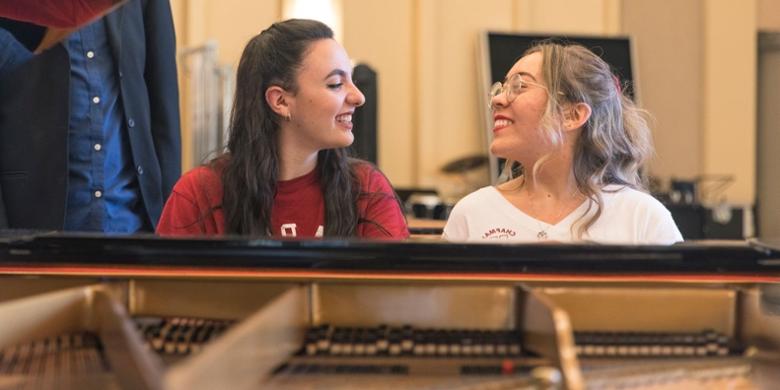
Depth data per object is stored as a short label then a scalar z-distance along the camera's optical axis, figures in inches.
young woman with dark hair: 89.7
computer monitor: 237.5
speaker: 217.2
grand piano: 57.4
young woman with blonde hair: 88.7
